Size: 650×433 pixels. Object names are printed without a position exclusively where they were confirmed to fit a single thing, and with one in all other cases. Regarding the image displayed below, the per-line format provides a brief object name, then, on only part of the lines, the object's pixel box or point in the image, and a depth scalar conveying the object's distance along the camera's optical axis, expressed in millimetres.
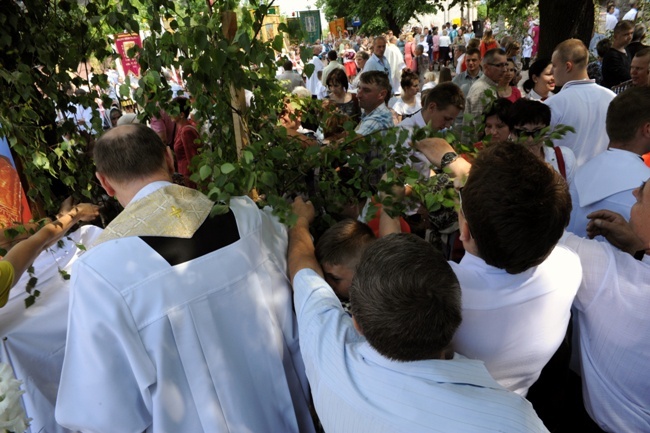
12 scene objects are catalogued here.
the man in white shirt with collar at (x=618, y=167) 2186
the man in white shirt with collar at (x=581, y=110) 3952
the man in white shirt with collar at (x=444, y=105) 3463
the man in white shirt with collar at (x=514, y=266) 1397
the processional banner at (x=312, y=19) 15827
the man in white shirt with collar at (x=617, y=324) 1551
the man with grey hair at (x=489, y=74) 5199
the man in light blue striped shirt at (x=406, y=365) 1080
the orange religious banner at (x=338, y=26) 21078
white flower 1195
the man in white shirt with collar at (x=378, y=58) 9562
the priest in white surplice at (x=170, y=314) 1511
